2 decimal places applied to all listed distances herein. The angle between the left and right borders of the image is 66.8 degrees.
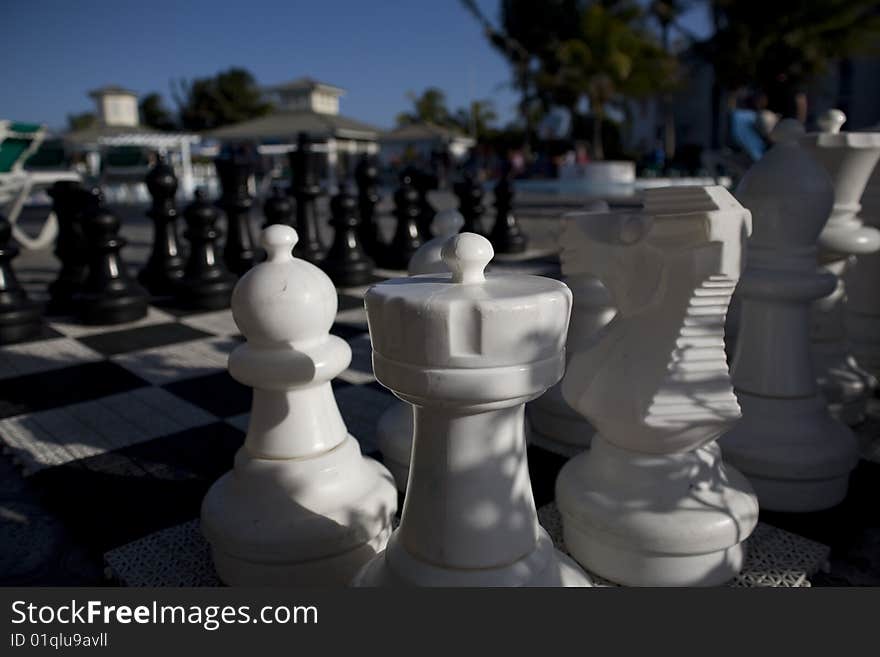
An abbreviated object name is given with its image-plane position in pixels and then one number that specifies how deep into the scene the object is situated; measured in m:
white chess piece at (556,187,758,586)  1.00
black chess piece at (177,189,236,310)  3.00
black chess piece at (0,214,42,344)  2.49
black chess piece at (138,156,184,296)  3.24
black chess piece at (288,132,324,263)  3.61
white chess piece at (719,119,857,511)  1.25
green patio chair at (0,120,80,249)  4.73
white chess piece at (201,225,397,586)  1.03
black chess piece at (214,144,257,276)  3.33
